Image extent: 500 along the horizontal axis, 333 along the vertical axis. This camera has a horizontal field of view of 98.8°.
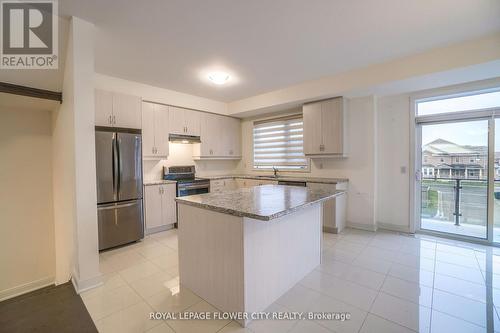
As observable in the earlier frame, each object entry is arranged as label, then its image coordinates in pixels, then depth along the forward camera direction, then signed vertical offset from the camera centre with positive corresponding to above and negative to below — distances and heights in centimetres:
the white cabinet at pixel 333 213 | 373 -89
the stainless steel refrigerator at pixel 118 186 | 307 -35
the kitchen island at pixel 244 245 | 169 -75
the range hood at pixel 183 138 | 434 +52
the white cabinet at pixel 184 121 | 429 +88
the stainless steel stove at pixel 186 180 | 414 -35
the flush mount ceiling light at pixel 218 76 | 337 +137
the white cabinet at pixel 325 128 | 389 +65
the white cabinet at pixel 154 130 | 388 +62
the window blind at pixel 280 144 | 482 +45
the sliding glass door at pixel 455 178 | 331 -26
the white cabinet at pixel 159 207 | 372 -79
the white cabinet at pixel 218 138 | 488 +61
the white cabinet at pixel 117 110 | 320 +84
